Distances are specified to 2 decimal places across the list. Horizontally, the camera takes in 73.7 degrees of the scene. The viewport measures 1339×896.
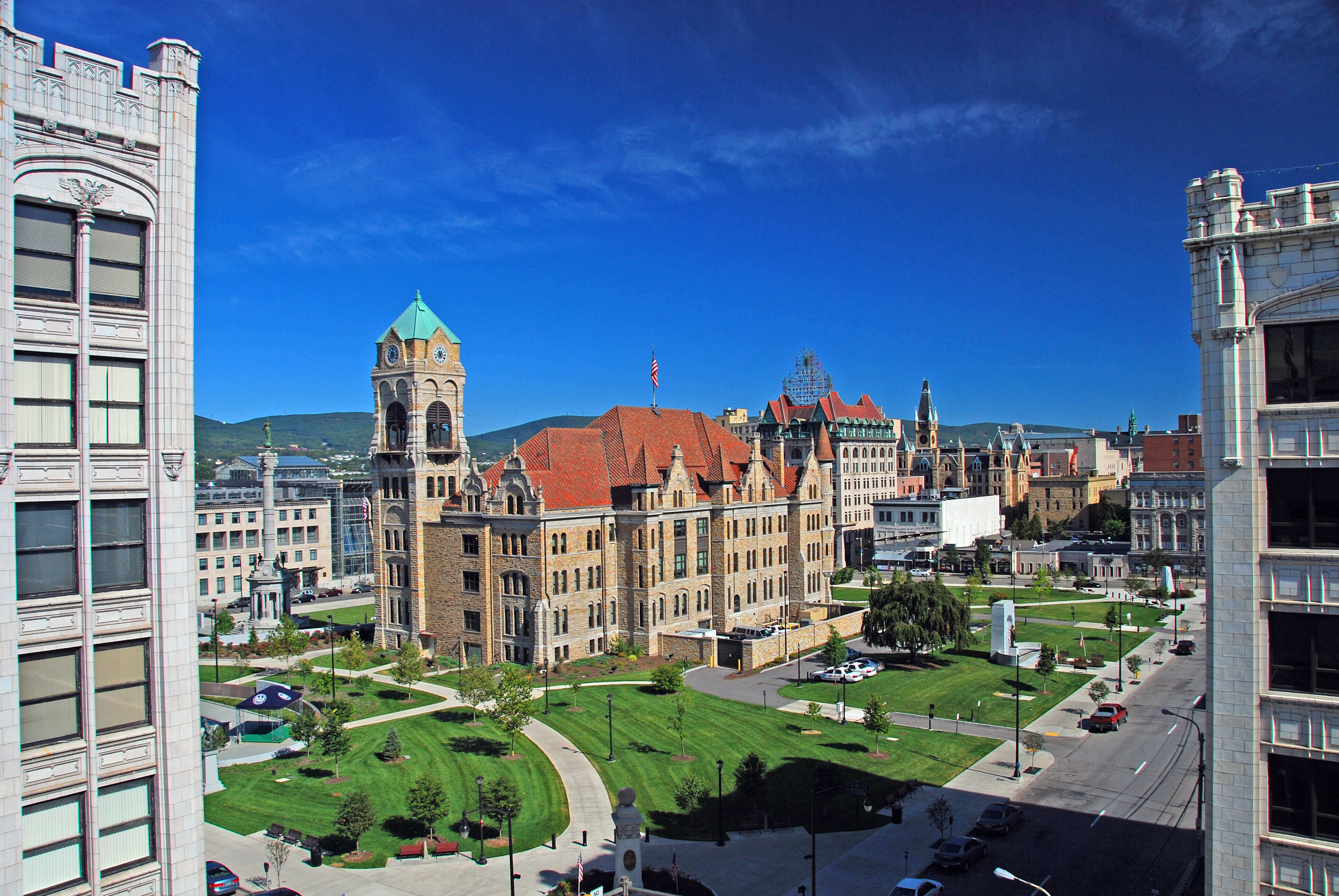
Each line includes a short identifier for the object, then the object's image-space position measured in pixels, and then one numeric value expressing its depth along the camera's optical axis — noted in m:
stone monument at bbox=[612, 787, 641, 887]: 29.69
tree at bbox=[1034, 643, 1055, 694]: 63.69
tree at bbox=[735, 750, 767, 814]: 38.53
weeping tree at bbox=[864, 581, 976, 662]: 66.06
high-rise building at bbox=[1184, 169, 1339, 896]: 16.92
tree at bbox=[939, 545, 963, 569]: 125.00
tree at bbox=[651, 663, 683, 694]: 56.81
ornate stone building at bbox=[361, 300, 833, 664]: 66.25
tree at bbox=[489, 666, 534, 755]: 46.03
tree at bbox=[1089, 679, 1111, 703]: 54.31
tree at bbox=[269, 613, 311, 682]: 69.56
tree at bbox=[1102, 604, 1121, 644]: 77.81
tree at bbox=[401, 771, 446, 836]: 35.47
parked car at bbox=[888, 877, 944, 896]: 29.92
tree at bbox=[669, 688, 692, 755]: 47.80
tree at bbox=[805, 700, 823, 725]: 51.47
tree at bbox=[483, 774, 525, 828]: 36.69
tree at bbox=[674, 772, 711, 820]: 38.47
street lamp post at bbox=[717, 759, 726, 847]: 35.88
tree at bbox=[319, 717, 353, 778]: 42.94
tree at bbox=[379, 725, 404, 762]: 45.28
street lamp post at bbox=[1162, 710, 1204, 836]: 35.81
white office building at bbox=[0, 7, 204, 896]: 13.81
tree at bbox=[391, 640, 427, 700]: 57.53
